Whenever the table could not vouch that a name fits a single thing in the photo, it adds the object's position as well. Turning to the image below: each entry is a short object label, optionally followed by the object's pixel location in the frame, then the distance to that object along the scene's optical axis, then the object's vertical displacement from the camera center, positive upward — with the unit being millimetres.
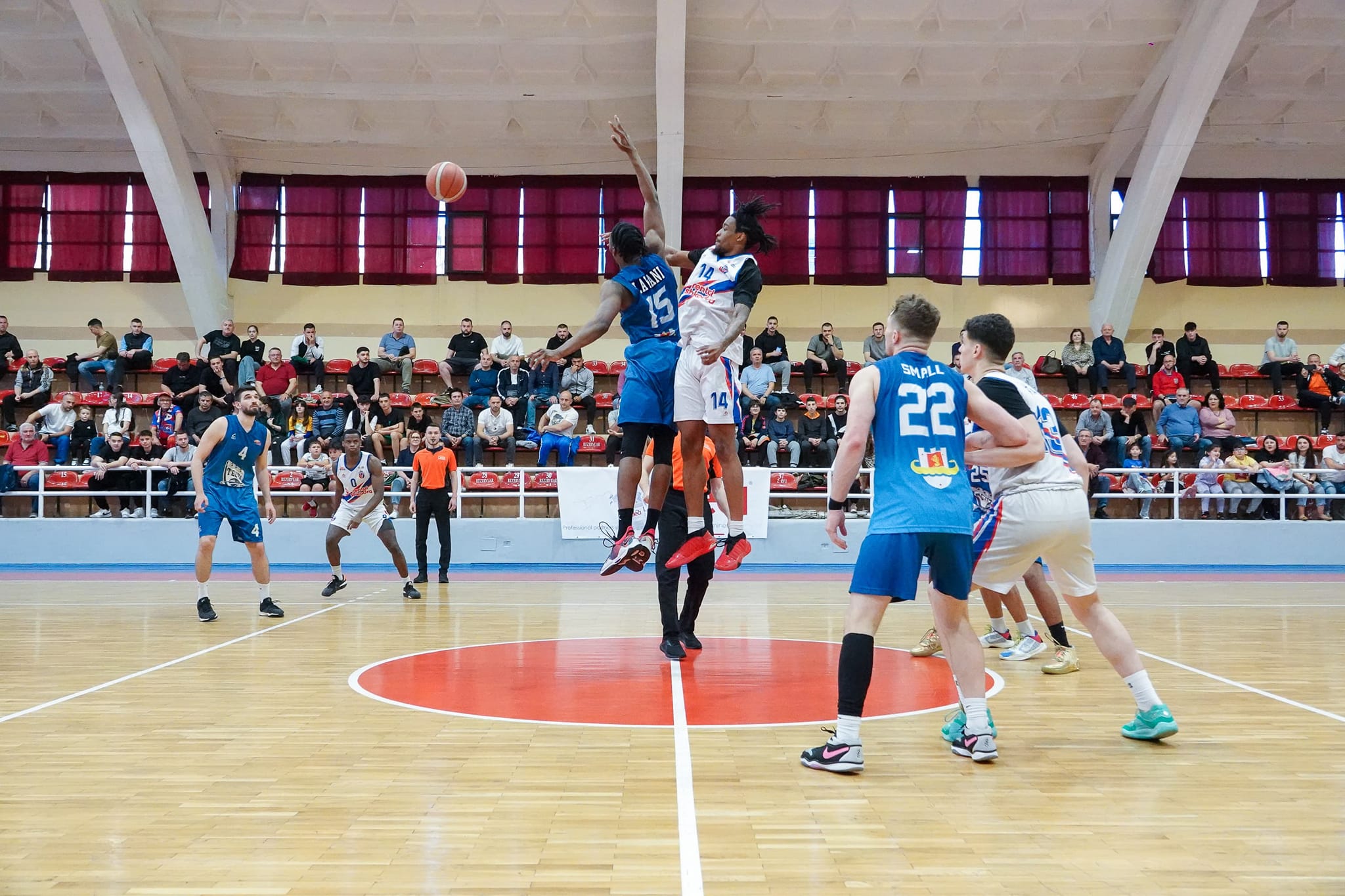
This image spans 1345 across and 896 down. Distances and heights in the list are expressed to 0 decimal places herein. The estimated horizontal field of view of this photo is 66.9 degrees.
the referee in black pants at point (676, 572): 6754 -720
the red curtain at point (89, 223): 22172 +5207
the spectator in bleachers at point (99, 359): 18938 +1929
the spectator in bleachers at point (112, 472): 16078 -171
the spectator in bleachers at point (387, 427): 16953 +616
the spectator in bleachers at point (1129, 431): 17047 +647
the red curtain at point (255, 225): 22359 +5230
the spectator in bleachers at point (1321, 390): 18547 +1471
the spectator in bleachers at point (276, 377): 18328 +1538
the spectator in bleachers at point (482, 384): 18203 +1437
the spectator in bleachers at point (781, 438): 16953 +464
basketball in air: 11492 +3210
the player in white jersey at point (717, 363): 6441 +654
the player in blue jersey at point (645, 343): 6641 +810
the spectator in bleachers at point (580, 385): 18328 +1437
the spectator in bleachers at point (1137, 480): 16344 -185
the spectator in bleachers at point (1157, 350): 19375 +2283
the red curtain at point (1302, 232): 22438 +5265
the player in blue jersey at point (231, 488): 9336 -239
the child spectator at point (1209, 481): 16475 -203
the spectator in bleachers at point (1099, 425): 17252 +739
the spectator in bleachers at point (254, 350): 18797 +2095
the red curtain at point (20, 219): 22109 +5273
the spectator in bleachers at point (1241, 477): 16422 -136
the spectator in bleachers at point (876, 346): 19375 +2324
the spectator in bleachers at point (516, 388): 18047 +1358
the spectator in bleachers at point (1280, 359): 19516 +2149
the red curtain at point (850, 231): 22641 +5251
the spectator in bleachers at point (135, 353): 18750 +2038
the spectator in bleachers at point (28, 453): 16547 +125
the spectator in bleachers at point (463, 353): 19031 +2100
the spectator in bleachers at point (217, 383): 17797 +1418
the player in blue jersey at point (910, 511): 4082 -178
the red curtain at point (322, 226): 22562 +5261
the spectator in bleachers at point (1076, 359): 19438 +2089
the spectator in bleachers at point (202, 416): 16781 +763
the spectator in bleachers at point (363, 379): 18078 +1499
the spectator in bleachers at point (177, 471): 15953 -140
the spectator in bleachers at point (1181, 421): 17781 +829
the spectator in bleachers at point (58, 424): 17094 +635
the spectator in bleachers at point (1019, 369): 17000 +1728
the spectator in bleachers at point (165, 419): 17078 +726
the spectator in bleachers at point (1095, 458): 16406 +166
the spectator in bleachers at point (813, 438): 17094 +466
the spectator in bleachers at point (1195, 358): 19312 +2107
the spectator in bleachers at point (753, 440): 16766 +427
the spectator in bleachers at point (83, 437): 17000 +412
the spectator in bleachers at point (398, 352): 19344 +2138
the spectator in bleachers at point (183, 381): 18203 +1459
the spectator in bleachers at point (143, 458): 16312 +54
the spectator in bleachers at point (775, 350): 18969 +2199
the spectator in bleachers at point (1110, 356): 19250 +2142
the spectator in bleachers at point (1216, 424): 17922 +794
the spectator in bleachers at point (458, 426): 16984 +643
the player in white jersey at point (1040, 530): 4656 -296
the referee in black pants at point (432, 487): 12305 -288
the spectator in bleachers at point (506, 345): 19500 +2298
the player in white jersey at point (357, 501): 11703 -443
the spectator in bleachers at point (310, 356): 19094 +1998
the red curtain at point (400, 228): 22609 +5233
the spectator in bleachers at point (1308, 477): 16469 -116
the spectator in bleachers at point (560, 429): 16938 +602
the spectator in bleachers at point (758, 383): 18109 +1489
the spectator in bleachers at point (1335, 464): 16547 +92
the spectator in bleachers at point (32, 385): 18156 +1371
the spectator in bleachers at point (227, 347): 18656 +2144
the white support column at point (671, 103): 16562 +6469
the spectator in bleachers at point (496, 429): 17188 +586
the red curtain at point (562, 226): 22656 +5326
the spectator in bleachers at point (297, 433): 16859 +509
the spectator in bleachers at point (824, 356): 19547 +2138
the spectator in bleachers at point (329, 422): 17453 +706
